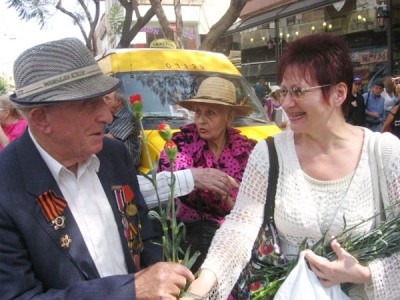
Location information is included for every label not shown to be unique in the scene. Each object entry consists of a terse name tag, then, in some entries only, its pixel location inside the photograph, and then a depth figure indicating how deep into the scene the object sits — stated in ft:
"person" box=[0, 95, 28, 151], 18.49
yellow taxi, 15.52
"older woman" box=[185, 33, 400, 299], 5.90
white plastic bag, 5.41
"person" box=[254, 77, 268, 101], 51.41
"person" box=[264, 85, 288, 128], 17.94
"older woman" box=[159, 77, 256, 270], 9.05
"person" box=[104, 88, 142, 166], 12.44
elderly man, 4.87
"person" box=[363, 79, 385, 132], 31.48
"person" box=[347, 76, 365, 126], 30.01
